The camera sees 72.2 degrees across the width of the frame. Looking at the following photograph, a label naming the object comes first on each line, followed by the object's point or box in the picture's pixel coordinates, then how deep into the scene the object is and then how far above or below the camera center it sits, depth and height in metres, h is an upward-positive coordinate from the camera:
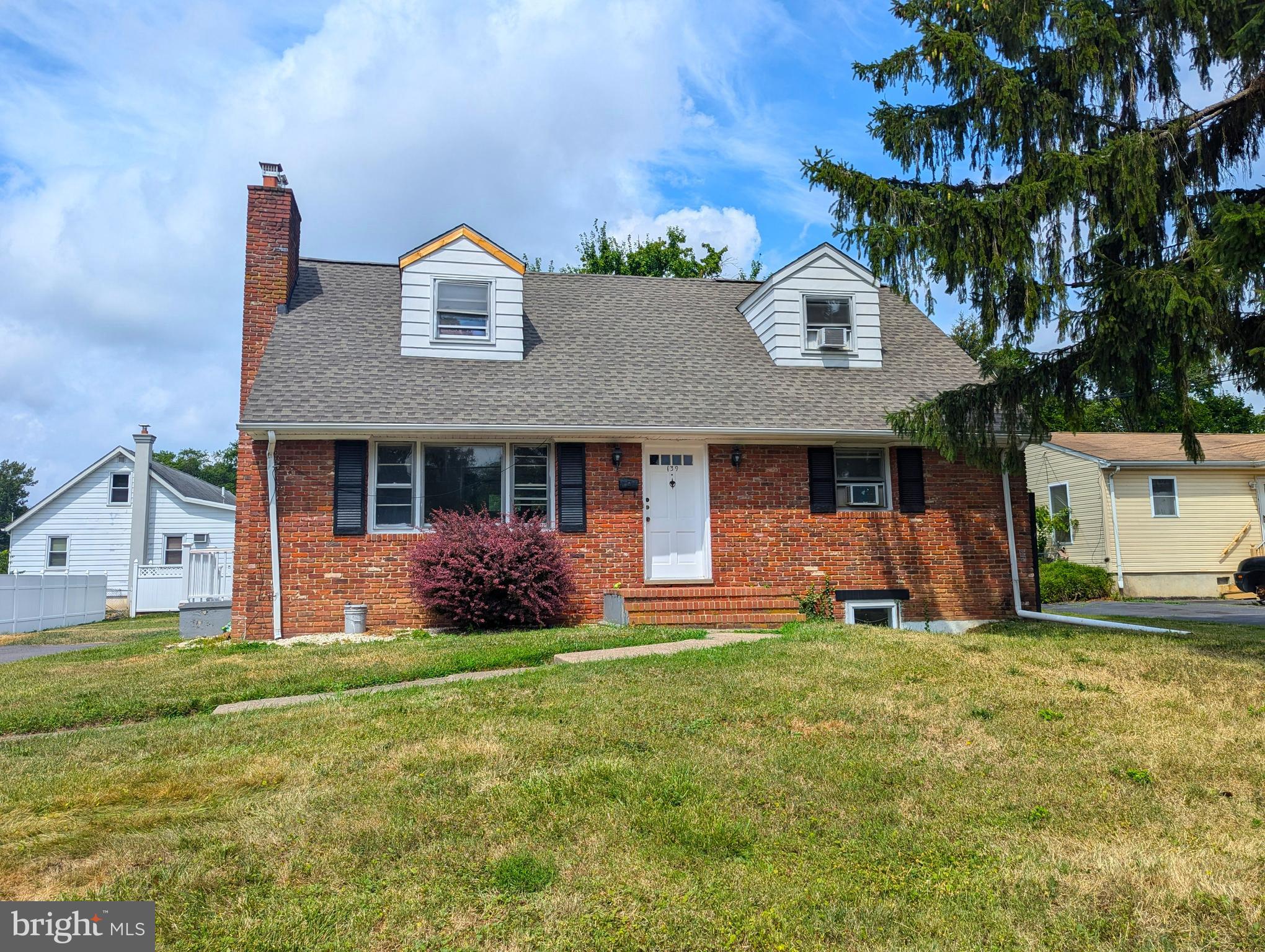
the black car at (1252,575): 18.19 -0.48
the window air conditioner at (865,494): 12.83 +0.99
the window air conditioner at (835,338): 14.16 +3.65
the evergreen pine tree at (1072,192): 8.81 +3.92
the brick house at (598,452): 11.27 +1.59
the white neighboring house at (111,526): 27.25 +1.63
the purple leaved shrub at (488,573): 10.64 -0.04
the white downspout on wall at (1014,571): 12.57 -0.20
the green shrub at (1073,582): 19.70 -0.60
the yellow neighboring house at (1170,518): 21.02 +0.90
